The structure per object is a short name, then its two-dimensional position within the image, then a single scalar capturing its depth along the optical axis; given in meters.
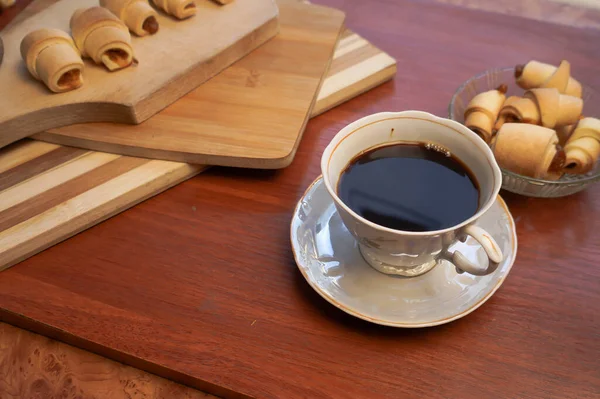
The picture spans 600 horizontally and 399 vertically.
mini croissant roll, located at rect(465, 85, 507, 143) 0.76
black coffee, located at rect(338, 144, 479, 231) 0.58
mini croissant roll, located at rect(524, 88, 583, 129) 0.74
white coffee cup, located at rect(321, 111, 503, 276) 0.54
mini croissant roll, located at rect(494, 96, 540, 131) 0.75
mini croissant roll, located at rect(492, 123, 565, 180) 0.70
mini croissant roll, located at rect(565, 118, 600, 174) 0.71
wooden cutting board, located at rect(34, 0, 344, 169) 0.75
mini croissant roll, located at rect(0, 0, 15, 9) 1.05
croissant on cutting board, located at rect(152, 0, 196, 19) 0.91
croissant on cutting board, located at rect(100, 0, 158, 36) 0.88
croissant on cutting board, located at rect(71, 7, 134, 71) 0.81
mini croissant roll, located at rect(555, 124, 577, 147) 0.77
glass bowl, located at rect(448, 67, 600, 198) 0.70
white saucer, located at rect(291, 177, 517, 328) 0.59
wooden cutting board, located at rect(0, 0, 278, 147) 0.78
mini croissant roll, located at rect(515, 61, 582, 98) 0.79
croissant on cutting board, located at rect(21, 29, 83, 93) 0.77
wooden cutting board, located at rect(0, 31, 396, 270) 0.68
